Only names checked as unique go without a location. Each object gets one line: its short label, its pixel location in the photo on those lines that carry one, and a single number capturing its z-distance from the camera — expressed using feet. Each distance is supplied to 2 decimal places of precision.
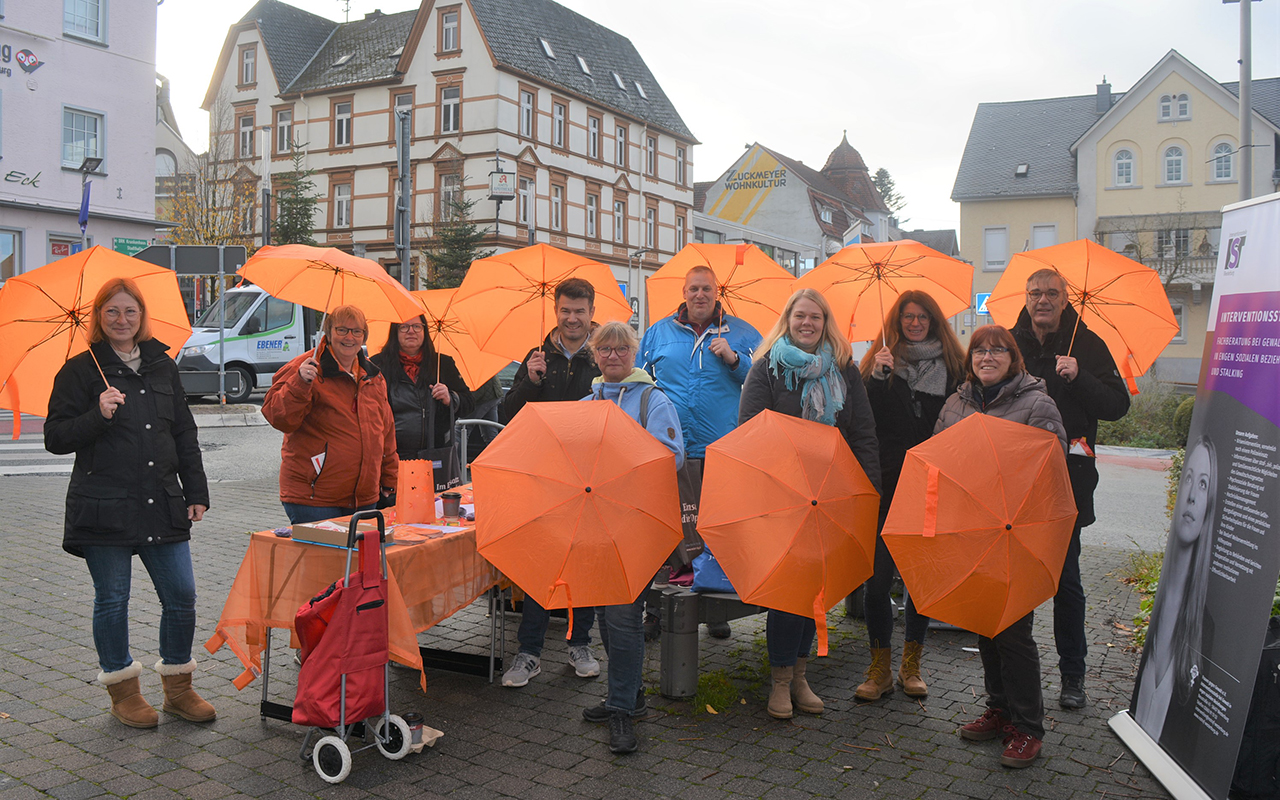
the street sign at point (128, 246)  63.46
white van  72.08
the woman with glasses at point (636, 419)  15.05
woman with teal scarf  15.78
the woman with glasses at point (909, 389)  17.21
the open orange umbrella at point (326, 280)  17.49
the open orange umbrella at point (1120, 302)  18.51
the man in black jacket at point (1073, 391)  16.49
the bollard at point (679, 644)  16.61
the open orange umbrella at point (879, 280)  20.43
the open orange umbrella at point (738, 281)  23.18
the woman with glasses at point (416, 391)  20.63
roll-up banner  12.36
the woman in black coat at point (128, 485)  14.55
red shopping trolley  13.24
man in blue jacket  18.81
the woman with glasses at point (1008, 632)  14.47
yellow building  153.28
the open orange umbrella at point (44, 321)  15.21
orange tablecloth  14.69
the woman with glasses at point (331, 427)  16.69
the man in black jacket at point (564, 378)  18.07
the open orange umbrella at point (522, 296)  22.44
